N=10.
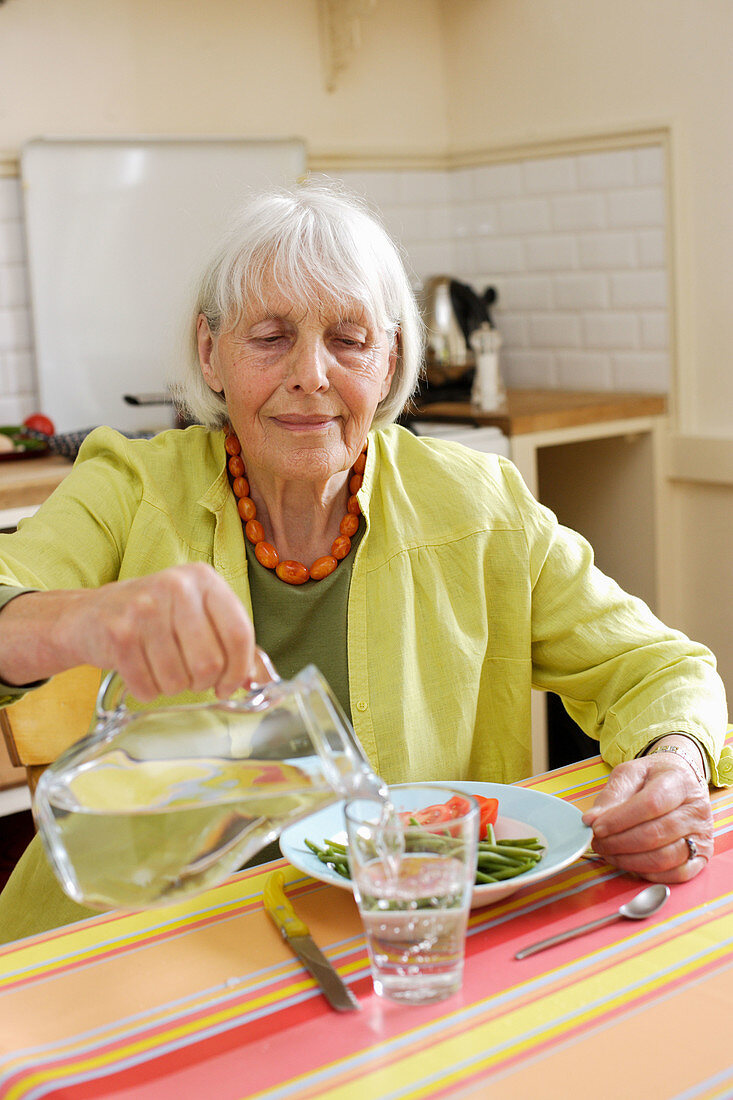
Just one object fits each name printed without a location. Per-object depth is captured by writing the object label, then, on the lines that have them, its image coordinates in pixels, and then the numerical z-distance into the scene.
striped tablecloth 0.71
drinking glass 0.74
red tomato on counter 2.71
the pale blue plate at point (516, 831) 0.89
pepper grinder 2.90
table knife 0.79
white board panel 2.82
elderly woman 1.30
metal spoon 0.85
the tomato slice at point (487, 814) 0.98
